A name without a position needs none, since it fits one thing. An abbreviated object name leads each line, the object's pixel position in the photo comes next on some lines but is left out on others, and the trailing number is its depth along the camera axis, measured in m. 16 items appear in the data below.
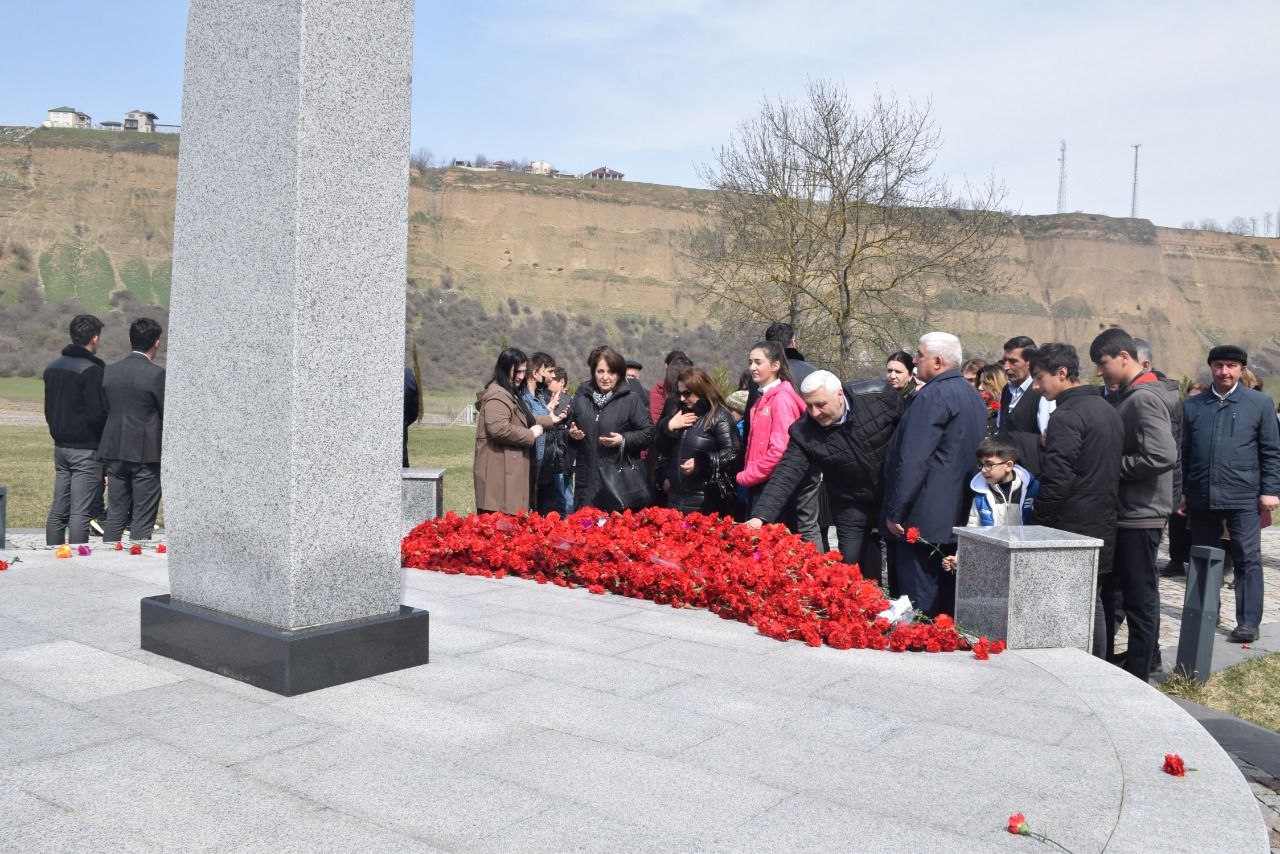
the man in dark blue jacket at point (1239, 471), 7.69
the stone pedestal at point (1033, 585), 5.27
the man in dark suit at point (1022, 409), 6.71
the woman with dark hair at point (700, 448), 7.67
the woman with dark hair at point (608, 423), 8.38
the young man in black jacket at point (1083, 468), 5.85
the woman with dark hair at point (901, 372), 8.49
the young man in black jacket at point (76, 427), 8.58
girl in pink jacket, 7.09
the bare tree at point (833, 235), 25.12
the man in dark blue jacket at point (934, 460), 5.95
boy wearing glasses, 5.99
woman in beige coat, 8.34
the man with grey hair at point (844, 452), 6.55
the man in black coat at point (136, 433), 8.45
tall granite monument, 4.48
